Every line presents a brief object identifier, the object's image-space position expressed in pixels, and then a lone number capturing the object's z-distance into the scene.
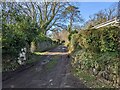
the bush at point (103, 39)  4.52
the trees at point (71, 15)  15.42
